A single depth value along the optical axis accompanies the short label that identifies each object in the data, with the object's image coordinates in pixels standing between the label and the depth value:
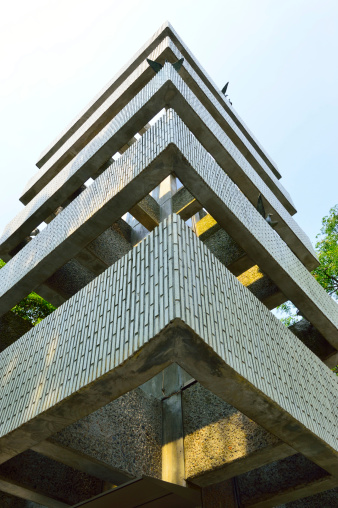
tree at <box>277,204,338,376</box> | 12.29
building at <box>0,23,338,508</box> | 3.44
